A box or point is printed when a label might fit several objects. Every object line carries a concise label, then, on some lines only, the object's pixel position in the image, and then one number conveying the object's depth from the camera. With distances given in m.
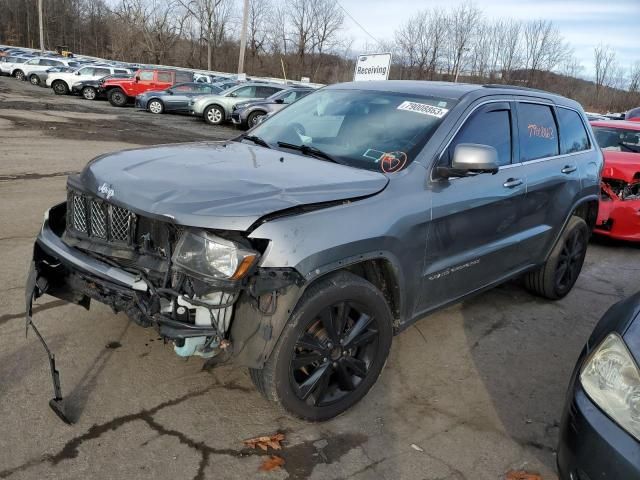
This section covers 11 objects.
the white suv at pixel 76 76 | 28.42
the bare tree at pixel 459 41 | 47.69
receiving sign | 16.00
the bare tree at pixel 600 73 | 52.28
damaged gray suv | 2.53
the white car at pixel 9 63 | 39.31
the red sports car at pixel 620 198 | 6.97
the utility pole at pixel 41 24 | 60.68
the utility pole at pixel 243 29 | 33.50
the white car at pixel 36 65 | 35.98
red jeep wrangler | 24.95
